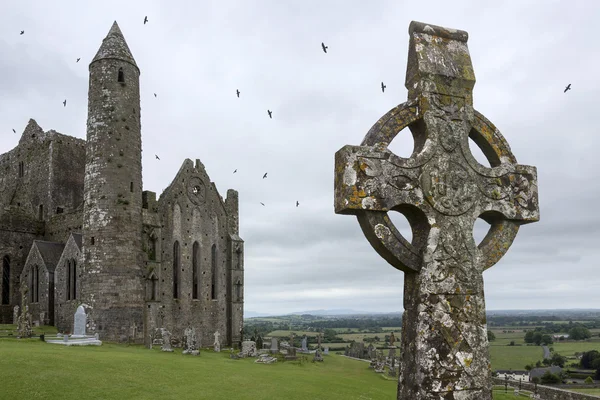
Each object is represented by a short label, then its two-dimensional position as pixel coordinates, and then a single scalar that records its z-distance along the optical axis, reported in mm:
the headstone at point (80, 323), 27594
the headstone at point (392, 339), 31609
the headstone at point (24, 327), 27455
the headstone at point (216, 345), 34503
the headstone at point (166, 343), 28406
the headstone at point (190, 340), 30712
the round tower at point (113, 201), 30672
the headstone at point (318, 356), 34600
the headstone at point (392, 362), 29078
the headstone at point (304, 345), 42441
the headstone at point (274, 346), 35562
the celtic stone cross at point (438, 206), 5148
